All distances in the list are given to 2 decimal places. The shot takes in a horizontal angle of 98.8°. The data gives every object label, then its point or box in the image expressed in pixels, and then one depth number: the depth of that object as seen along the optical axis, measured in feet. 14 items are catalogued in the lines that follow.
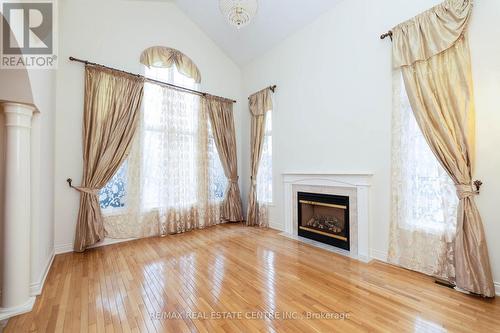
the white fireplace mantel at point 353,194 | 9.82
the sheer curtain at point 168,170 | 12.28
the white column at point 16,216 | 6.14
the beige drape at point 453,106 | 6.86
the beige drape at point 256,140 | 15.07
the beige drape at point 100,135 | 10.63
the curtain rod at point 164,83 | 10.83
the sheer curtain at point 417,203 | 7.66
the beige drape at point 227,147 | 15.81
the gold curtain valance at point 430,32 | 7.24
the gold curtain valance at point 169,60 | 13.05
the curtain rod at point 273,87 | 14.63
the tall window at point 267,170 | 15.11
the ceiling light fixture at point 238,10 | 8.27
